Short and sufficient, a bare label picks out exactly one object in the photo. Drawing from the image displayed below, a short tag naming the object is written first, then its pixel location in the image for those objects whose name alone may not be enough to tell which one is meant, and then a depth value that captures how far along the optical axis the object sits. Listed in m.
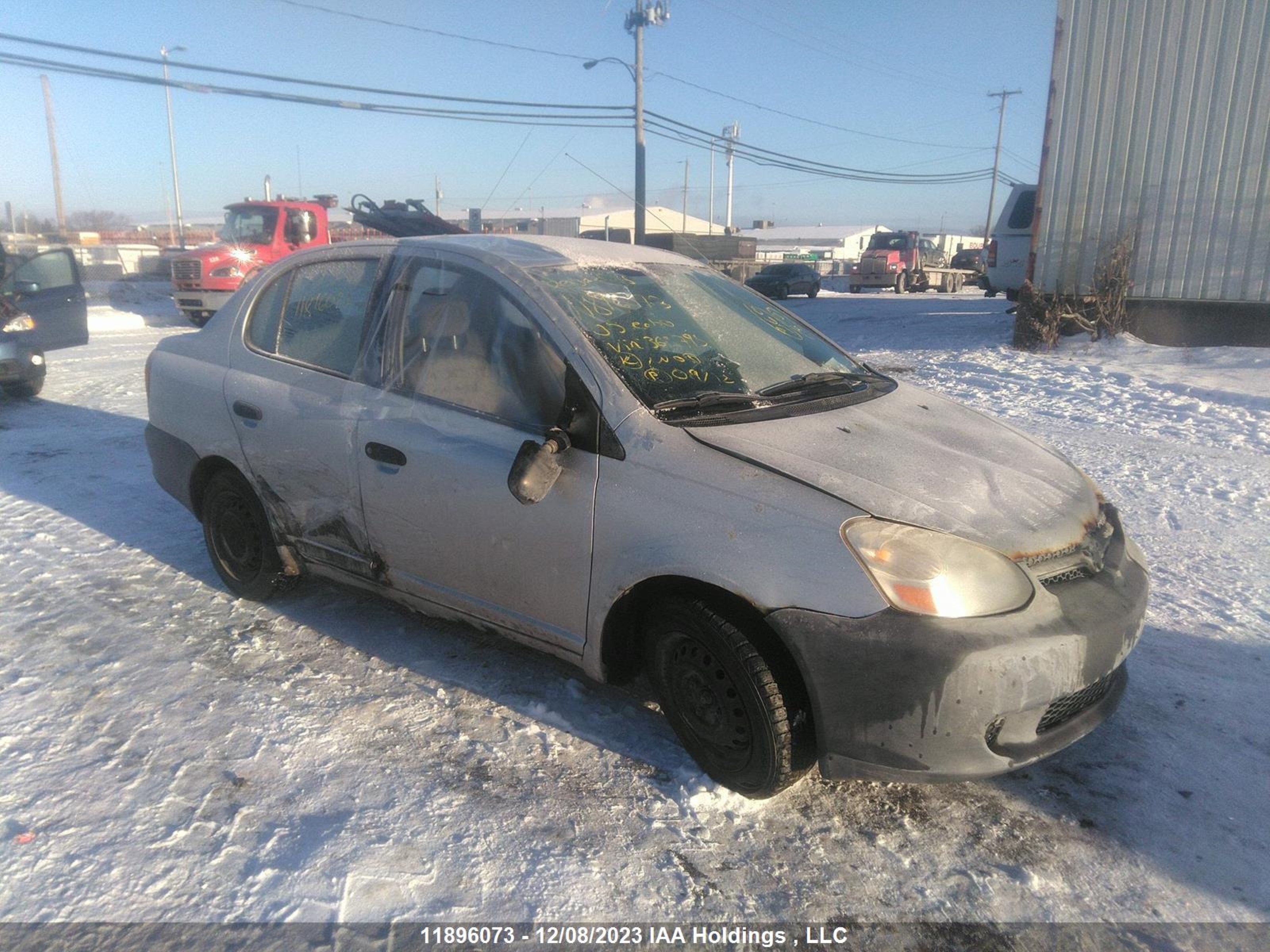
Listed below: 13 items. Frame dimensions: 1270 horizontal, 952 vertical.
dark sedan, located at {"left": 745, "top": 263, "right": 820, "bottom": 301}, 30.16
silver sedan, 2.46
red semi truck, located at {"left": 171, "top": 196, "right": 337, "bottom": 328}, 16.95
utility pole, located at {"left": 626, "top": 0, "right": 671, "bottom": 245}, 26.77
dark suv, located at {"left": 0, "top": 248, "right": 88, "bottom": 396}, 8.85
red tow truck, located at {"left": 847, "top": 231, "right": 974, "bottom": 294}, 32.94
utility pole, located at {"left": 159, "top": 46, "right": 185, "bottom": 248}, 37.28
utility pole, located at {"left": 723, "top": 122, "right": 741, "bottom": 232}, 54.75
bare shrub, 11.30
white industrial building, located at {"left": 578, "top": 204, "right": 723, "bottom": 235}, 46.31
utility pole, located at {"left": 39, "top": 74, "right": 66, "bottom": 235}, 40.91
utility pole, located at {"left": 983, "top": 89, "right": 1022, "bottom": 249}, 63.12
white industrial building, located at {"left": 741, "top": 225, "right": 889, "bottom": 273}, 83.81
